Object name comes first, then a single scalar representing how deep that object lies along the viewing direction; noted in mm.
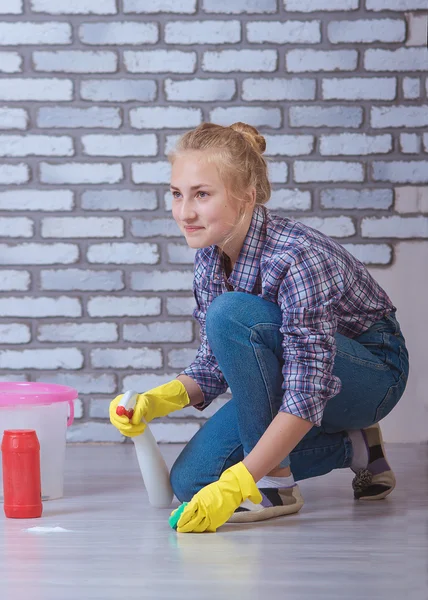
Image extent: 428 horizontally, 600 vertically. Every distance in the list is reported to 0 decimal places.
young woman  2922
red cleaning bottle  3050
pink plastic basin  3183
